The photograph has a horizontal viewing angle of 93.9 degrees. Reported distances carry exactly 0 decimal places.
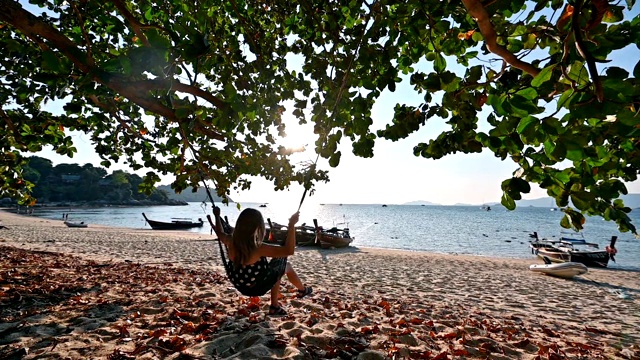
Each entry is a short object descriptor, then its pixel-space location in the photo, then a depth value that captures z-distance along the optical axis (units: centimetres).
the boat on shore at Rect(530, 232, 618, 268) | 1898
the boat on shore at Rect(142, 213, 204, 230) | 3906
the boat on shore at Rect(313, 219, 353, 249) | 2002
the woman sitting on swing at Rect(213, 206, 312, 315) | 361
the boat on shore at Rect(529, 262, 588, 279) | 1220
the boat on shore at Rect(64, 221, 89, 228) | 3411
